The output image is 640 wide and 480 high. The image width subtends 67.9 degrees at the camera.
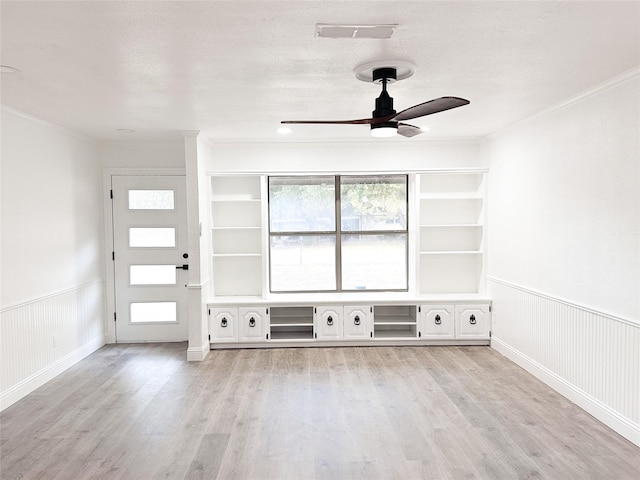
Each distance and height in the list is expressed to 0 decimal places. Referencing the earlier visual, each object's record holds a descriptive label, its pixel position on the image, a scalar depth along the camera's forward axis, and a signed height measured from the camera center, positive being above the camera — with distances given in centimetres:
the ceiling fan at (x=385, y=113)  281 +65
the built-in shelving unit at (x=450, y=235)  598 -15
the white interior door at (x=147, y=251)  580 -34
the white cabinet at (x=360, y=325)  554 -120
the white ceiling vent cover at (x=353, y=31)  227 +94
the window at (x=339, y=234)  605 -14
